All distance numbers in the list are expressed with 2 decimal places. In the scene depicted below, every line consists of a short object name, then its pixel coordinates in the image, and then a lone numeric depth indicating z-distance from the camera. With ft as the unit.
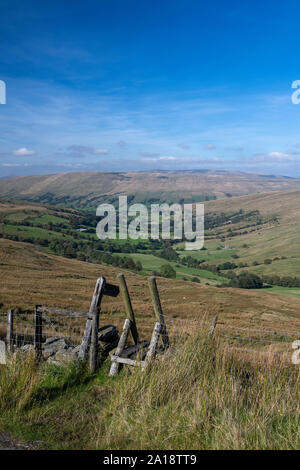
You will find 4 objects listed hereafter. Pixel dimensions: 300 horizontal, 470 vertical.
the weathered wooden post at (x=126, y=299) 25.33
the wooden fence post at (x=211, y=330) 23.60
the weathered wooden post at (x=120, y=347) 23.62
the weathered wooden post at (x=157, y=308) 24.94
